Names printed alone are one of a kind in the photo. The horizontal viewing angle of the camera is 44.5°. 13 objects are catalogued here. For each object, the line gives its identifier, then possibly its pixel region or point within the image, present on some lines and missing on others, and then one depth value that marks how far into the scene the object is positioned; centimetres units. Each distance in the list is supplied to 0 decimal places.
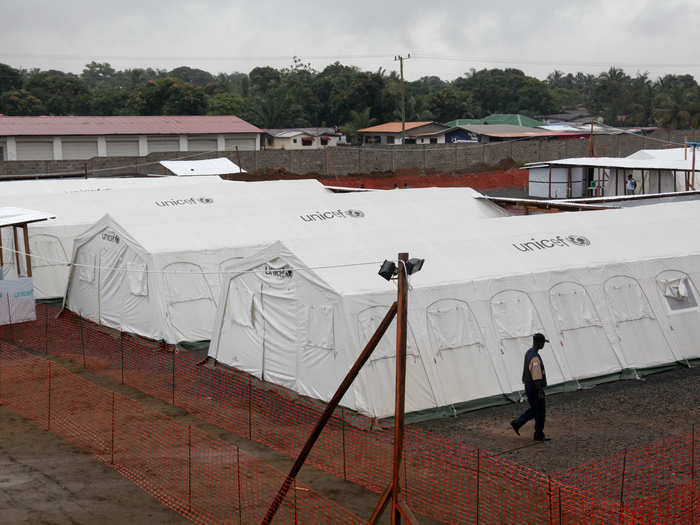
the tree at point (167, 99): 7806
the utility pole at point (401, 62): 6384
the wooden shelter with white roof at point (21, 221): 2117
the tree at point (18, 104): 8419
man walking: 1243
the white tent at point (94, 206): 2397
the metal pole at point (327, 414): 891
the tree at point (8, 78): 8888
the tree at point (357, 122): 8369
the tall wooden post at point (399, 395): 838
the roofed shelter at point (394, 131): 7931
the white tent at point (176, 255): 1930
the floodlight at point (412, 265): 895
